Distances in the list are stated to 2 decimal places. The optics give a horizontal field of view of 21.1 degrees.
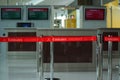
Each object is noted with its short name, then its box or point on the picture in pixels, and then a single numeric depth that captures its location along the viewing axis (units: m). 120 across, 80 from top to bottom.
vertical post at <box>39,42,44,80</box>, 6.14
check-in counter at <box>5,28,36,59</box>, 6.89
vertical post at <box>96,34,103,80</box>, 5.95
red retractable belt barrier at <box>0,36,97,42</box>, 6.32
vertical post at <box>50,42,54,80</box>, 6.17
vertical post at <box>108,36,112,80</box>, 6.07
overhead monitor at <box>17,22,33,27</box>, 8.77
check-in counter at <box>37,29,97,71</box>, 6.78
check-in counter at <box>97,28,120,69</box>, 6.77
